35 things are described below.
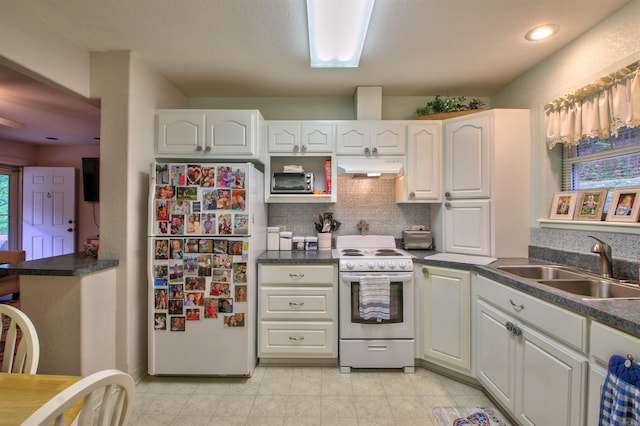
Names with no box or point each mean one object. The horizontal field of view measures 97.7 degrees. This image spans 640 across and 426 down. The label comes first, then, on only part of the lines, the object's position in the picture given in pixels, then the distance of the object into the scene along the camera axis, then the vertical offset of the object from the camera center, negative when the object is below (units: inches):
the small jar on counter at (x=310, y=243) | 108.5 -11.7
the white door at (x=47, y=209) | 181.5 +2.1
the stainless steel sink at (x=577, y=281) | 59.4 -15.9
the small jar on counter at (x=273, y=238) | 108.5 -9.7
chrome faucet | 64.2 -9.3
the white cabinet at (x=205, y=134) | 92.9 +26.4
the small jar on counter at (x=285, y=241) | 108.9 -10.9
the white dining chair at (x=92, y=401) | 21.9 -16.4
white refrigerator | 83.9 -17.2
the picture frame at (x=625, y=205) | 64.2 +2.3
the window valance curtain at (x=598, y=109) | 63.6 +27.2
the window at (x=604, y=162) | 68.7 +14.4
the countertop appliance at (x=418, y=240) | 108.4 -10.2
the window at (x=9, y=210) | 180.9 +1.3
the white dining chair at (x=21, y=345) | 41.8 -20.7
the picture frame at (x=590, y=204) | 72.9 +2.9
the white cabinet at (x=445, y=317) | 82.7 -31.9
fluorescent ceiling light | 64.2 +47.7
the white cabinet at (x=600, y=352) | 41.5 -21.6
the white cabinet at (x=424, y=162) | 102.9 +19.1
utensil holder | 109.7 -10.5
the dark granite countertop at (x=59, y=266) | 68.3 -13.8
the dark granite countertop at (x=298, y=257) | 90.6 -14.7
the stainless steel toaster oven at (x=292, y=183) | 105.0 +11.4
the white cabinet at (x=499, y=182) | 90.1 +10.5
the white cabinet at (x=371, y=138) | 103.6 +28.0
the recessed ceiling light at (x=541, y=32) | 72.4 +48.4
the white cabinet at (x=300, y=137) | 103.5 +28.4
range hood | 100.0 +17.1
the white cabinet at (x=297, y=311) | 90.9 -31.9
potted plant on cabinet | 103.8 +40.1
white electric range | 89.2 -35.0
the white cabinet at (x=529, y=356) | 49.1 -30.0
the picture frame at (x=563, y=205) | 80.7 +2.7
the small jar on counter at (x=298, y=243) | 108.7 -11.6
